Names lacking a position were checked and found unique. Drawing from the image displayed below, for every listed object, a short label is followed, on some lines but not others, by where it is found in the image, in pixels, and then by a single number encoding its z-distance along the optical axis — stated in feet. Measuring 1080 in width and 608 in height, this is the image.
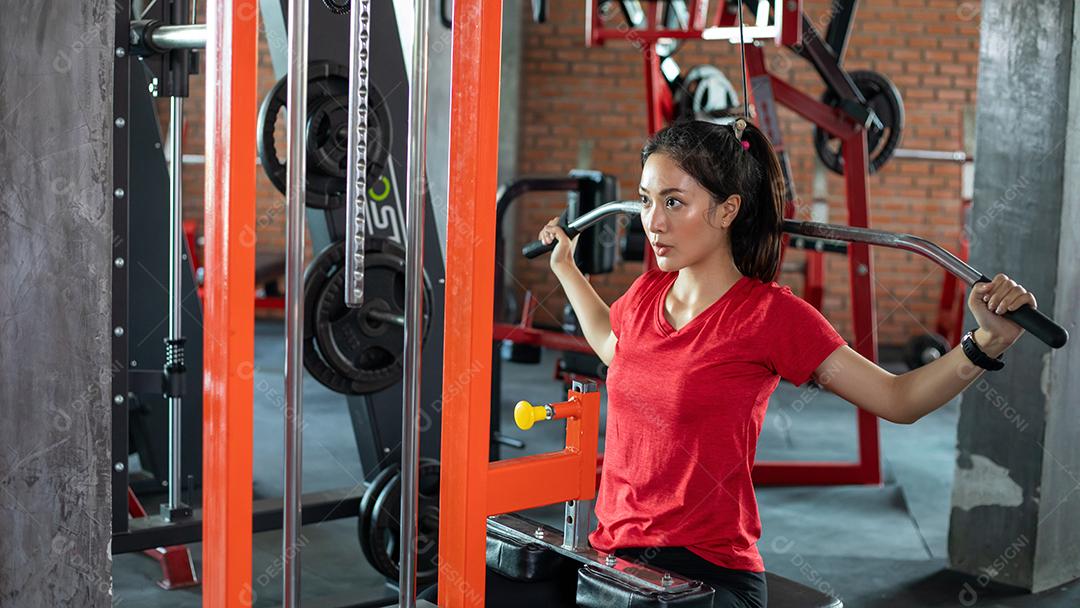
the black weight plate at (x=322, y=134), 8.92
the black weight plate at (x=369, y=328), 9.28
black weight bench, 5.75
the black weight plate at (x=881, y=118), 16.53
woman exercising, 5.70
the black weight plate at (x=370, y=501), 9.64
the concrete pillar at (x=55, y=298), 6.22
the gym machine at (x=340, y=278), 9.07
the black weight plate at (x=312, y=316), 9.07
